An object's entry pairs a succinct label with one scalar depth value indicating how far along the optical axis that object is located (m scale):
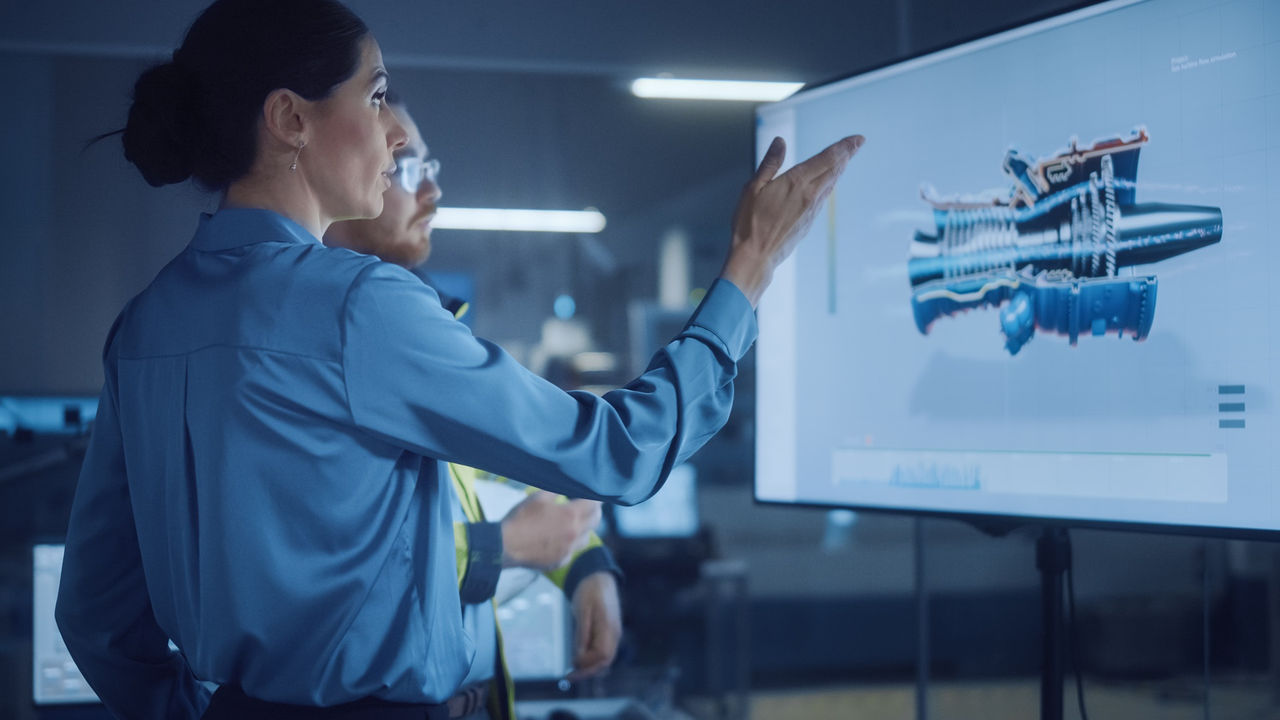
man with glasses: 1.40
